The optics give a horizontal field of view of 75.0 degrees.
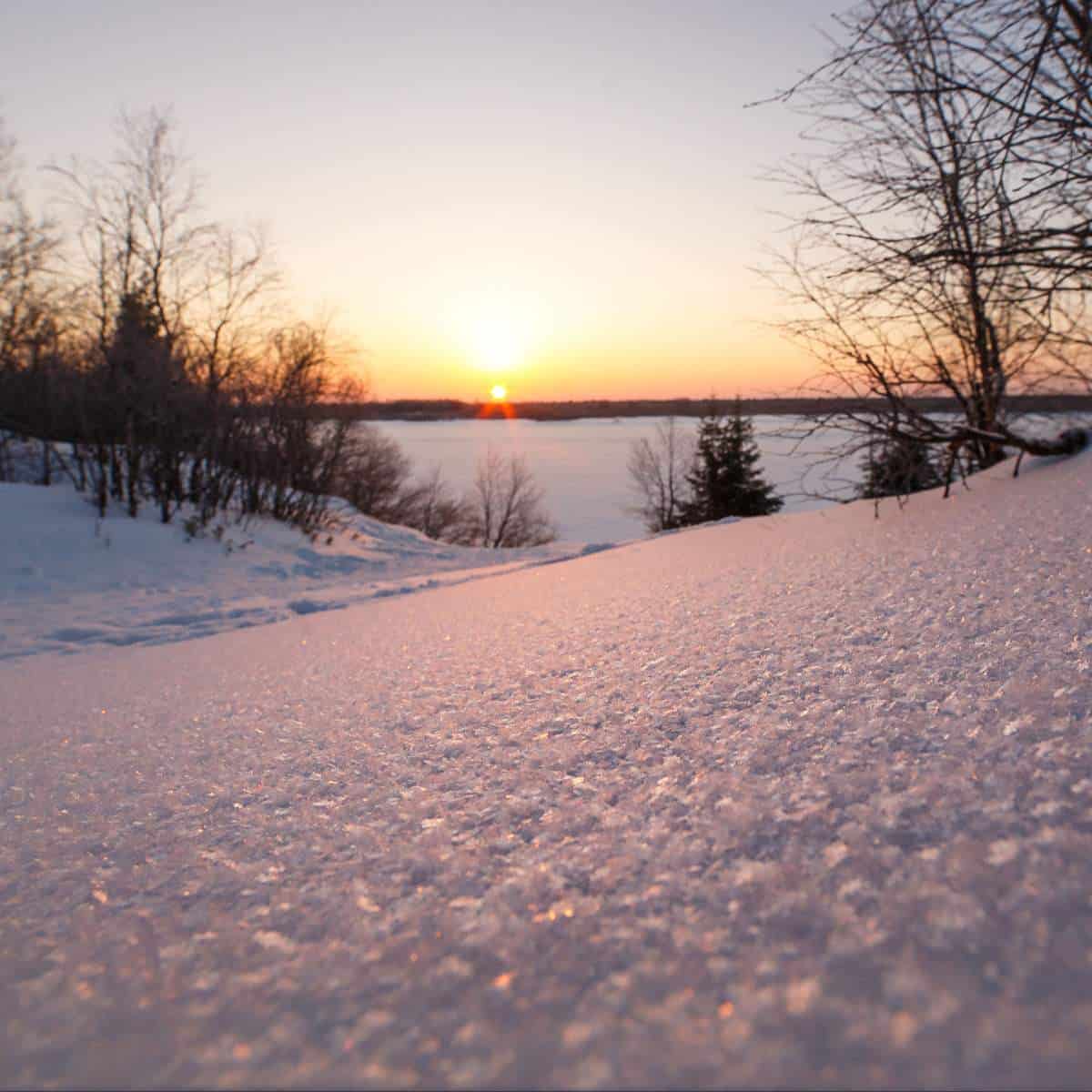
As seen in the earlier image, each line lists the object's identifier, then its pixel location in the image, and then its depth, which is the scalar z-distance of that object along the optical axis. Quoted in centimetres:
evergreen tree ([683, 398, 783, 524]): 2042
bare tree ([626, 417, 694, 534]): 3503
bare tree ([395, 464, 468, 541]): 3297
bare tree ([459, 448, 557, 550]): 3841
